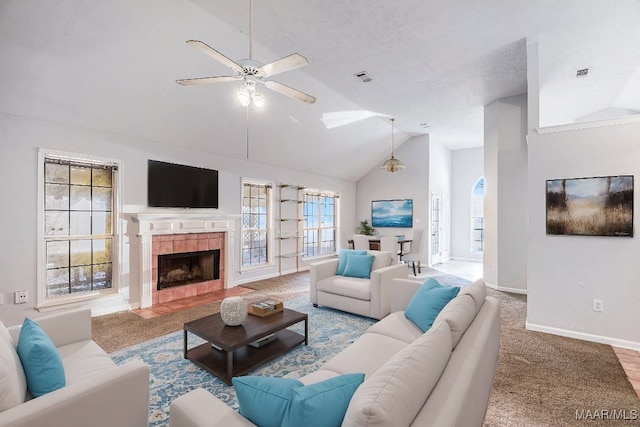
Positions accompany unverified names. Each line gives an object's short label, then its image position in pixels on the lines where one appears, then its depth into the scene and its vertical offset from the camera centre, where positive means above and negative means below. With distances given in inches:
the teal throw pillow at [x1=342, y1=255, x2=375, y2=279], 165.8 -28.2
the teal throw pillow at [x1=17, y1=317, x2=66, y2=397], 54.9 -28.5
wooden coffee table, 94.3 -45.2
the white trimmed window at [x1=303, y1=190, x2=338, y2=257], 307.3 -6.6
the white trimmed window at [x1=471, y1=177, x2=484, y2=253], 350.0 +1.0
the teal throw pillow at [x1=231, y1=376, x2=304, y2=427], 41.3 -26.1
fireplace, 172.1 -17.7
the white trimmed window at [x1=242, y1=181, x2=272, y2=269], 243.4 -5.3
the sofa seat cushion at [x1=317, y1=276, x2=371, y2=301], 149.7 -37.1
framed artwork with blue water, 324.2 +4.4
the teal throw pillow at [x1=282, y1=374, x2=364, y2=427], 37.2 -24.7
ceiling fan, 85.9 +45.8
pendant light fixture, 264.1 +46.9
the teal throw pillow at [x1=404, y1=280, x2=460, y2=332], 92.6 -28.3
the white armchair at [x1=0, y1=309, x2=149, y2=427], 46.4 -32.8
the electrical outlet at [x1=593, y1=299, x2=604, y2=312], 124.8 -37.9
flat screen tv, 179.3 +20.5
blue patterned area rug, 88.4 -52.9
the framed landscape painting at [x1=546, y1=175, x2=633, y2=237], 120.3 +4.7
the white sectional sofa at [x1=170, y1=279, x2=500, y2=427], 37.4 -26.9
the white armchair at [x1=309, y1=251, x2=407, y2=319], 145.1 -37.2
